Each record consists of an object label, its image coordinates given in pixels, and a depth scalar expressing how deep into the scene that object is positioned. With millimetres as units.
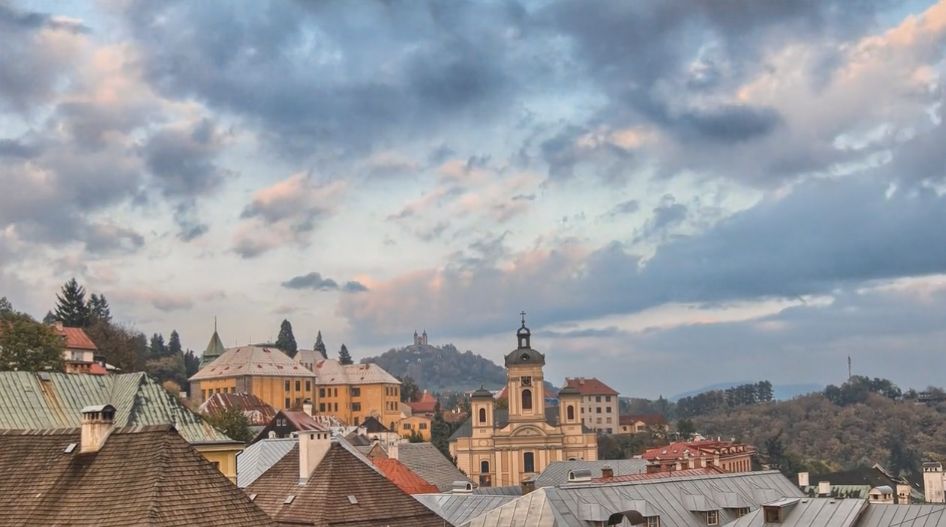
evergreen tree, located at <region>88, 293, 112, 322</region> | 189638
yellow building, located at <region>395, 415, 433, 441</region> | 193788
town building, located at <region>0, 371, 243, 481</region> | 44906
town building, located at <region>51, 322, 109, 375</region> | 134000
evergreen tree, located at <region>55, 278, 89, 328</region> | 168500
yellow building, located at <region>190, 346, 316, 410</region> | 192750
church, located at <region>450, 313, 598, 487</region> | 130500
